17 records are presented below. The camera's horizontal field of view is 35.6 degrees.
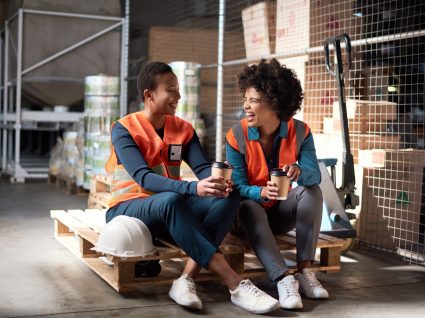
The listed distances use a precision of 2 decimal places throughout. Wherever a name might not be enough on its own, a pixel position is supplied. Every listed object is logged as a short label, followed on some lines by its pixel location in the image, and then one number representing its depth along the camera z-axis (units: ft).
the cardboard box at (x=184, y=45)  30.96
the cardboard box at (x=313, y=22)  18.33
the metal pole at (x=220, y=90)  22.52
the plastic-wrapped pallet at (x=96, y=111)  25.59
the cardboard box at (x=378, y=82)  17.42
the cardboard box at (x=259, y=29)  20.71
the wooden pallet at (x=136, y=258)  11.70
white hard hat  11.30
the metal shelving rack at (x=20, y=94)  31.60
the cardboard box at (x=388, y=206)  16.60
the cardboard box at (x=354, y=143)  17.08
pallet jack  14.79
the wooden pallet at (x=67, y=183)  27.21
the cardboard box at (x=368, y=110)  16.89
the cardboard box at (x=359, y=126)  17.12
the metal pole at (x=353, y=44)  14.94
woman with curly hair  11.86
